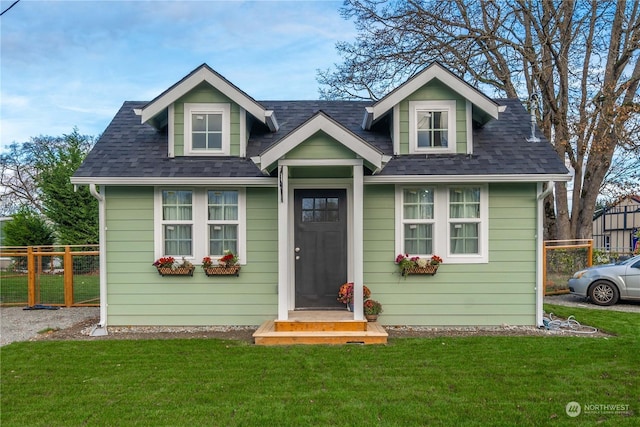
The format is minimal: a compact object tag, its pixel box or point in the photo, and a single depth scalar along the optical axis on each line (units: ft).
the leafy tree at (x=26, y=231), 52.47
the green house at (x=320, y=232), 24.88
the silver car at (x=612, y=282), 32.96
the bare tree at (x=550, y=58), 47.60
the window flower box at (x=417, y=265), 24.48
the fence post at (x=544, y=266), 38.04
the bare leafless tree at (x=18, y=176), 85.97
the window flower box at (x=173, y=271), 24.73
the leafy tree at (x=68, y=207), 52.80
